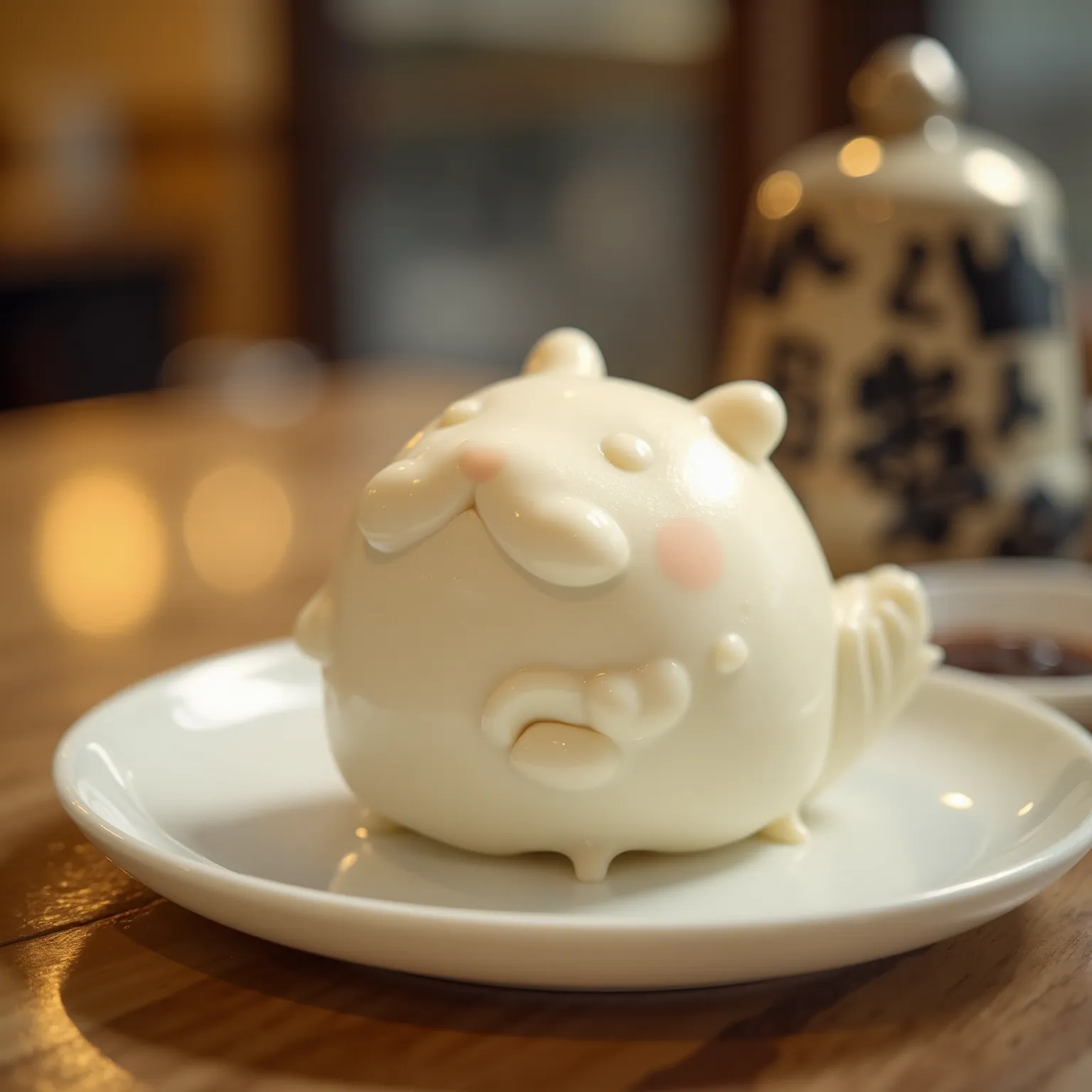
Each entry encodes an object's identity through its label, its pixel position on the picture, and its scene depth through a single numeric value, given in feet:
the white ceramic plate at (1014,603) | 2.53
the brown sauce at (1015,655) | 2.45
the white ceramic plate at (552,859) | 1.29
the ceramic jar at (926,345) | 3.01
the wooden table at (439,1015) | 1.27
